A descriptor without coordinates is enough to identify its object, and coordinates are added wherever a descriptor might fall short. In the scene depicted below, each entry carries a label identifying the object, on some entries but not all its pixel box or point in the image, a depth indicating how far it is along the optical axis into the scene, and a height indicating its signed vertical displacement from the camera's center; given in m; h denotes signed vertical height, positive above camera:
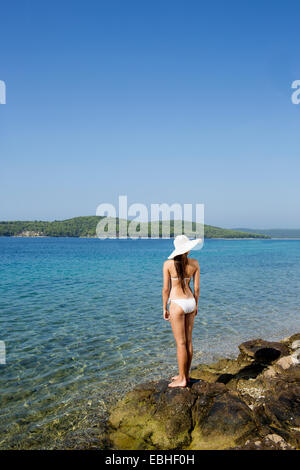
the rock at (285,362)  8.86 -3.59
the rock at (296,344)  10.62 -3.71
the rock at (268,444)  5.10 -3.38
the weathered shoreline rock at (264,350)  9.92 -3.68
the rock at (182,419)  5.73 -3.46
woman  6.82 -1.39
